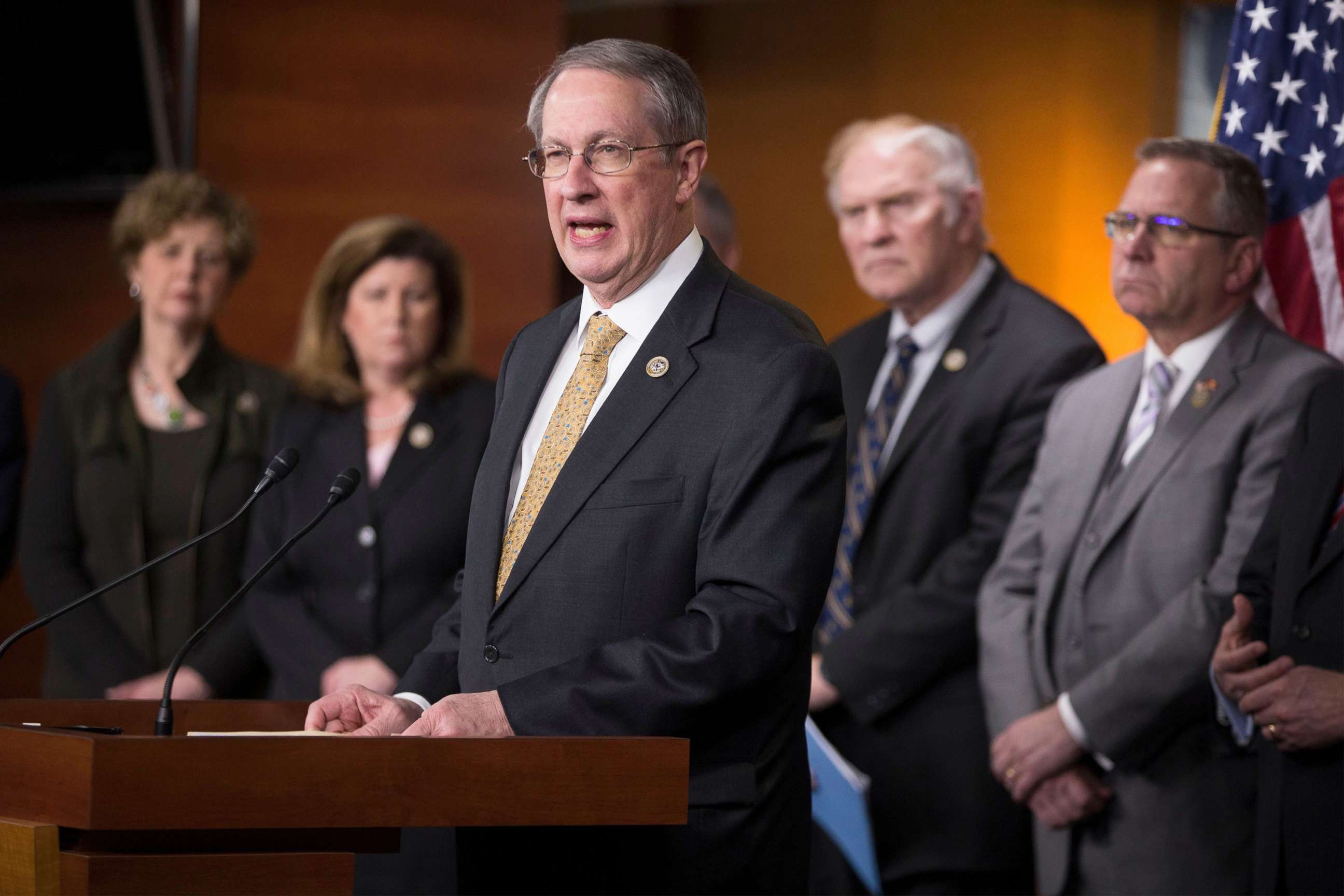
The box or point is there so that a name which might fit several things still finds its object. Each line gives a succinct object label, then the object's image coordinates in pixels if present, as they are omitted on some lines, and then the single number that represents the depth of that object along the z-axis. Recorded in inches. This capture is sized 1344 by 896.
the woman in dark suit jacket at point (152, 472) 299.4
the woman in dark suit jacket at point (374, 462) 281.7
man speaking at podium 145.6
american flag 247.6
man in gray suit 228.2
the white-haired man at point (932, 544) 265.1
